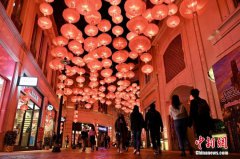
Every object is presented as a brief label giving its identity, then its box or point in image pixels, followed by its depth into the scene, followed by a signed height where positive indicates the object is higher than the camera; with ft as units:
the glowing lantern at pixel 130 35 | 28.85 +15.10
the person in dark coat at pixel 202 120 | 15.26 +1.38
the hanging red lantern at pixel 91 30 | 25.58 +14.31
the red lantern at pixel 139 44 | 22.61 +10.99
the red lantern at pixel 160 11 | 22.69 +14.71
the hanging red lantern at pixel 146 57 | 30.66 +12.62
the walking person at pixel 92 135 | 39.27 +0.98
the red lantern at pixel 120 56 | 27.71 +11.69
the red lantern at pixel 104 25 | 25.81 +14.97
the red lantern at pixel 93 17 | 23.75 +14.99
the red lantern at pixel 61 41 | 27.35 +13.79
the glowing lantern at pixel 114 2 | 23.05 +16.00
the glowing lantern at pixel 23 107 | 34.88 +6.13
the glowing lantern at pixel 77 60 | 32.75 +13.28
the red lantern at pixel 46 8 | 24.36 +16.38
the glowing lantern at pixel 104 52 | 27.53 +12.26
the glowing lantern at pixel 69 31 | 23.64 +13.23
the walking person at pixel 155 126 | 21.35 +1.39
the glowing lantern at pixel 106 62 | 30.78 +12.03
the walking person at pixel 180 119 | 18.15 +1.79
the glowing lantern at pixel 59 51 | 27.22 +12.28
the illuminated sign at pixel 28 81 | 32.11 +9.86
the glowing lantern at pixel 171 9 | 24.43 +15.96
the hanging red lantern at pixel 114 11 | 24.00 +15.73
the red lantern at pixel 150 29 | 25.35 +13.98
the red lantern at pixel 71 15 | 22.60 +14.44
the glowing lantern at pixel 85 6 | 21.20 +14.43
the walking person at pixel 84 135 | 38.75 +1.10
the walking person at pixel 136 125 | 22.43 +1.65
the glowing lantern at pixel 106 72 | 32.42 +11.05
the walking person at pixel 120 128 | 27.27 +1.61
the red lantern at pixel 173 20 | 25.80 +15.30
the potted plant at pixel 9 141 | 28.40 +0.20
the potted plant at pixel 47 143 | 49.80 -0.38
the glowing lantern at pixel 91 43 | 27.82 +13.71
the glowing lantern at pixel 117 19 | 25.74 +15.79
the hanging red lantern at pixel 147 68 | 31.89 +11.29
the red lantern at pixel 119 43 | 27.06 +13.21
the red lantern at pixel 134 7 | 20.94 +14.16
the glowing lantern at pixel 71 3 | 22.48 +15.67
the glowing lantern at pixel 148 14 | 26.05 +16.30
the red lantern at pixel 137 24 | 22.26 +13.08
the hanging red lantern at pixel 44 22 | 24.80 +14.92
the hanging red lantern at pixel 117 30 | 27.78 +15.35
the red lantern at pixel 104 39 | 26.50 +13.58
